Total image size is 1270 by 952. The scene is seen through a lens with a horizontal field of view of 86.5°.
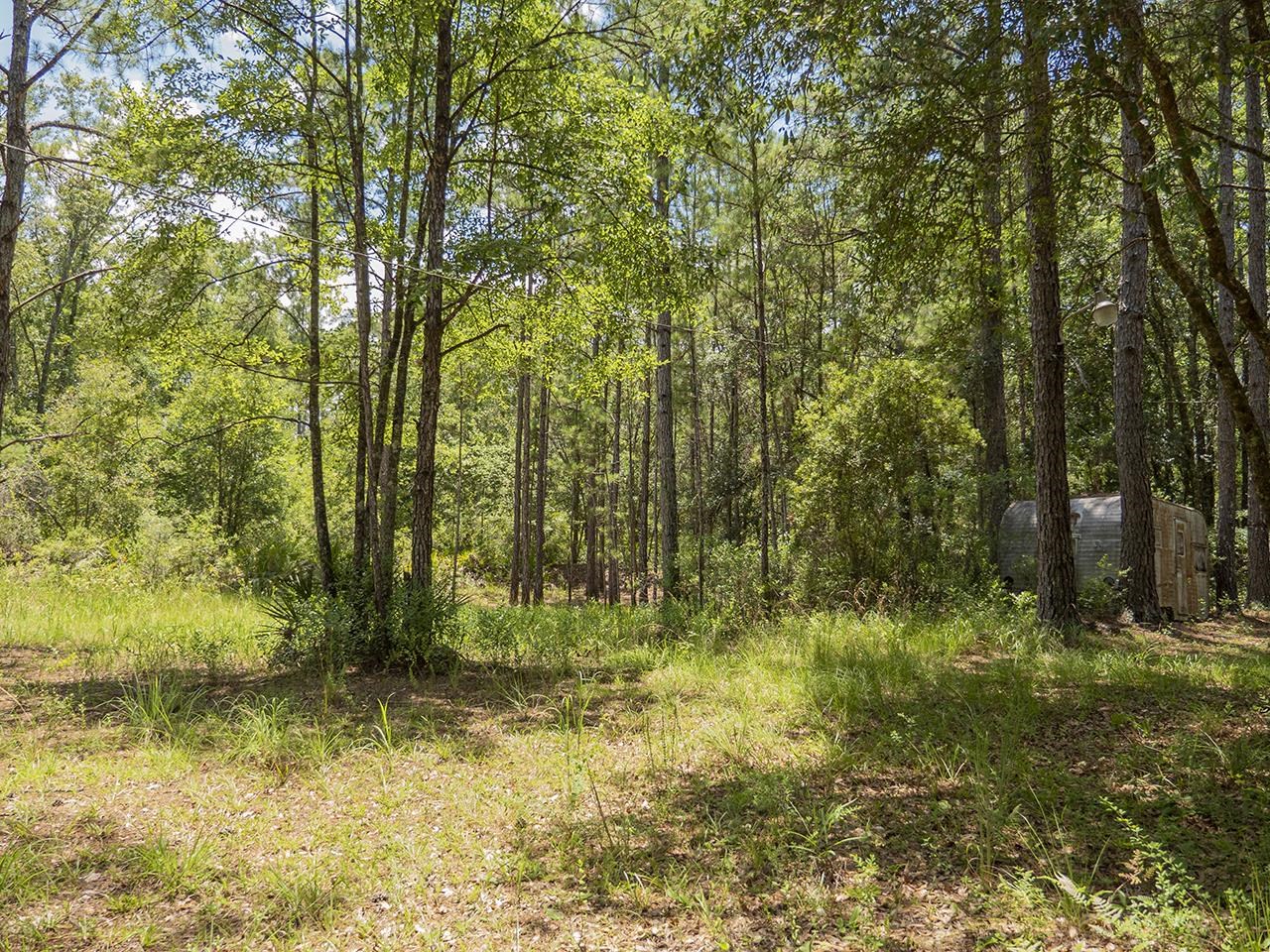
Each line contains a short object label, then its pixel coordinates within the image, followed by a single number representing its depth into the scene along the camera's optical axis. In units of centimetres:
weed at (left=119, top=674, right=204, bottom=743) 461
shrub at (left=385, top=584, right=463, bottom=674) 662
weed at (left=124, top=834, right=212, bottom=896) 297
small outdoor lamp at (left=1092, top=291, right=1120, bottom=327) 688
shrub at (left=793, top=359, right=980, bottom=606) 1011
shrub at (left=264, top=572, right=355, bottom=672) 663
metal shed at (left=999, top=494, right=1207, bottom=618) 999
